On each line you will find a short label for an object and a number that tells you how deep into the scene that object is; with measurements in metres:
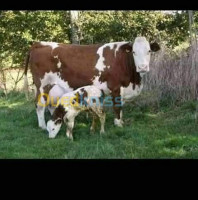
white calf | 6.75
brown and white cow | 7.45
